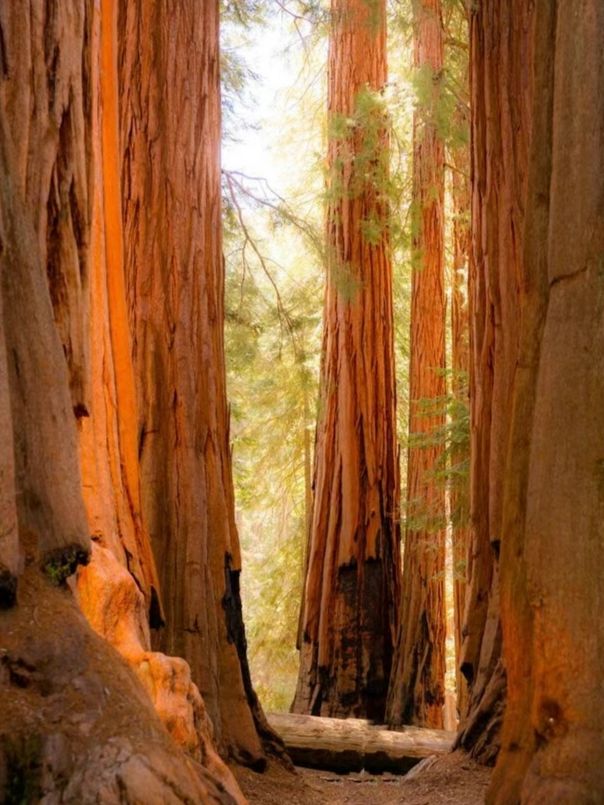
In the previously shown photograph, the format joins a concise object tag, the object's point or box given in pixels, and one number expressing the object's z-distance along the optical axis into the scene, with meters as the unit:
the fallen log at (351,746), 8.91
